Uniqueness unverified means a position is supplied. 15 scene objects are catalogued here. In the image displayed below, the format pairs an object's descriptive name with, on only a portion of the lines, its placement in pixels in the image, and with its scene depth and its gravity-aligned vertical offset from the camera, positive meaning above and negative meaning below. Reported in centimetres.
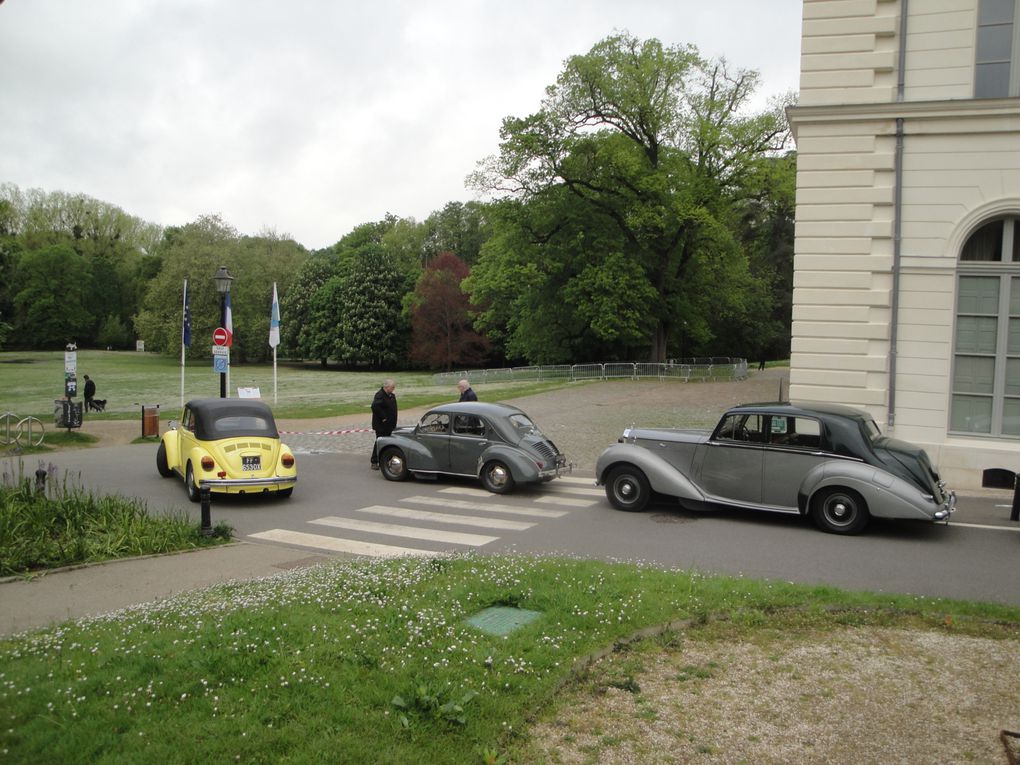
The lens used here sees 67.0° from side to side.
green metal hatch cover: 601 -218
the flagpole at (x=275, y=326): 3194 +69
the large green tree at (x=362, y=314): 7356 +302
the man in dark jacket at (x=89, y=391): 3127 -220
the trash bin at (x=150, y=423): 2236 -244
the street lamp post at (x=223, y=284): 2139 +166
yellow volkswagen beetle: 1280 -187
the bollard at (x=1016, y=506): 1134 -205
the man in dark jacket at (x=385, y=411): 1669 -140
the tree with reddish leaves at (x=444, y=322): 6844 +236
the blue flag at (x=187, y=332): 2778 +28
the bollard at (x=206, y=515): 1024 -233
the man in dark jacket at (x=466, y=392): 1662 -92
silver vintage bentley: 1039 -159
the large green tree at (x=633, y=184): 3991 +913
